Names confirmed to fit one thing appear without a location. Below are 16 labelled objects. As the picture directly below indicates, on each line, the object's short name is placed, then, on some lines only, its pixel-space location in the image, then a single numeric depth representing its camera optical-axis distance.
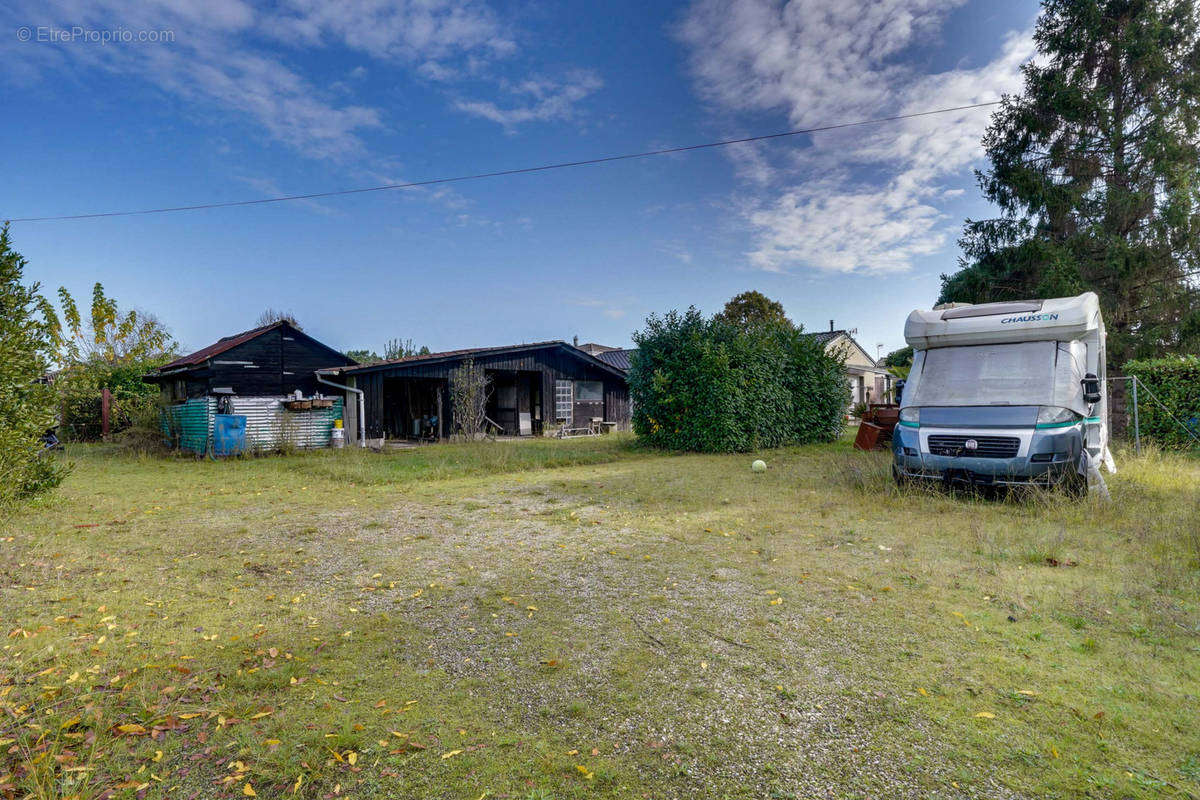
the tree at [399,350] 31.79
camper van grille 7.23
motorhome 7.17
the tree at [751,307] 38.16
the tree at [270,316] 47.03
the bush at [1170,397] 11.37
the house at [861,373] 34.78
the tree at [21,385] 7.46
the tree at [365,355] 48.93
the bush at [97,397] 19.62
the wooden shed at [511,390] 19.11
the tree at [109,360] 20.33
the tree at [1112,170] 15.34
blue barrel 15.56
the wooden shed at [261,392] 16.75
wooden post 20.55
